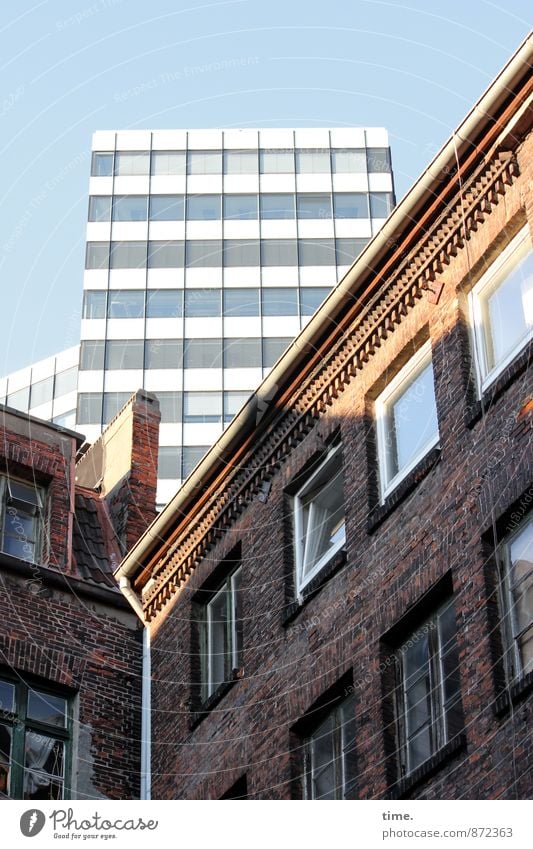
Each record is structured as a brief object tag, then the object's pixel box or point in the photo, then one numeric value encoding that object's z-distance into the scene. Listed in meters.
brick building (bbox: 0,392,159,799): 24.31
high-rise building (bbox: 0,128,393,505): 75.56
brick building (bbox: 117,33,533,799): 18.41
